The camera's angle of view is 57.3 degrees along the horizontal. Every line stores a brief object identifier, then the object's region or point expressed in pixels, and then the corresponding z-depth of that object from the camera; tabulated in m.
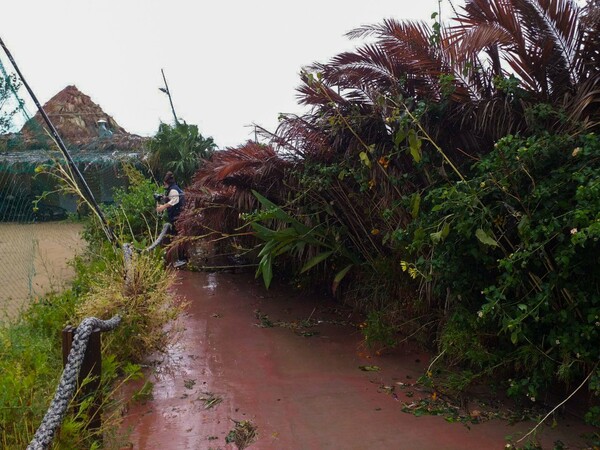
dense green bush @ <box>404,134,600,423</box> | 3.38
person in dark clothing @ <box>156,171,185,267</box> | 8.80
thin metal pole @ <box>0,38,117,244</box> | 5.64
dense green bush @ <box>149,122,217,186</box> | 14.46
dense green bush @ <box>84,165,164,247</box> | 9.30
